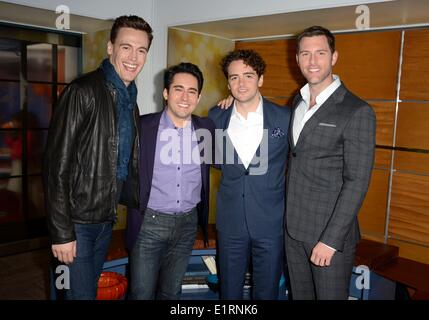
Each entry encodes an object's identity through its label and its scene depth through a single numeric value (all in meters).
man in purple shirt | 2.16
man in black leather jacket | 1.77
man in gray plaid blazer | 1.93
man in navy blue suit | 2.28
